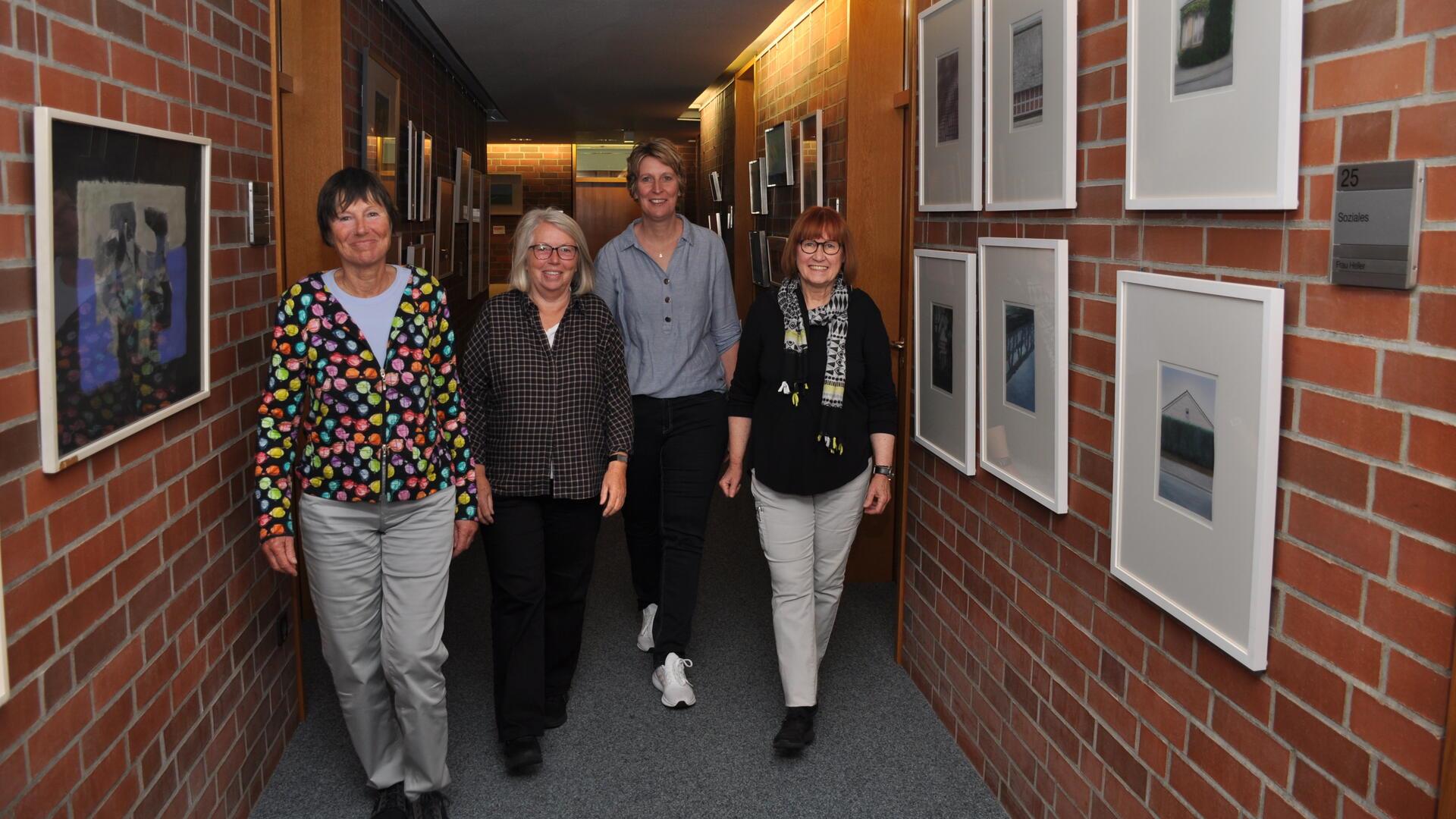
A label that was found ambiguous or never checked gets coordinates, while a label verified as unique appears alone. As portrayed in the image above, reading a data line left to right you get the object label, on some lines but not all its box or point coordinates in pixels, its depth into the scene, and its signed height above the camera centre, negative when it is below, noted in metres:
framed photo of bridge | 2.76 -0.15
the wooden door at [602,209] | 15.92 +1.28
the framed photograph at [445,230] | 7.59 +0.48
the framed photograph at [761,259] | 7.62 +0.31
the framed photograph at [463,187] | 8.74 +0.88
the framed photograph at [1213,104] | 1.81 +0.36
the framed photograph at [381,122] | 5.37 +0.87
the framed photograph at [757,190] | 7.96 +0.80
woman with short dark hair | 2.93 -0.44
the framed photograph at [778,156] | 6.93 +0.93
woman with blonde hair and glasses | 3.50 -0.42
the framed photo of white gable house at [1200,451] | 1.92 -0.26
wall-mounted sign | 1.57 +0.12
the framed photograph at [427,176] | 6.90 +0.76
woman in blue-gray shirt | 4.09 -0.23
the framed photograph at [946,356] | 3.48 -0.16
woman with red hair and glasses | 3.51 -0.37
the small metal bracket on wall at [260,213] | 3.35 +0.25
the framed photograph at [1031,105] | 2.67 +0.51
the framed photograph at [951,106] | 3.37 +0.62
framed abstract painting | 2.02 +0.03
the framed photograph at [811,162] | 6.06 +0.78
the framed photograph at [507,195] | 16.69 +1.54
